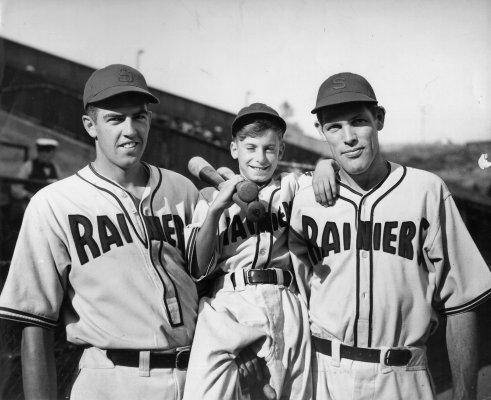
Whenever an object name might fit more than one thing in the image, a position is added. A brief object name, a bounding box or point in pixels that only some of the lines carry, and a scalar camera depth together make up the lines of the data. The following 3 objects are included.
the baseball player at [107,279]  2.27
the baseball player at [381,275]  2.32
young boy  2.28
